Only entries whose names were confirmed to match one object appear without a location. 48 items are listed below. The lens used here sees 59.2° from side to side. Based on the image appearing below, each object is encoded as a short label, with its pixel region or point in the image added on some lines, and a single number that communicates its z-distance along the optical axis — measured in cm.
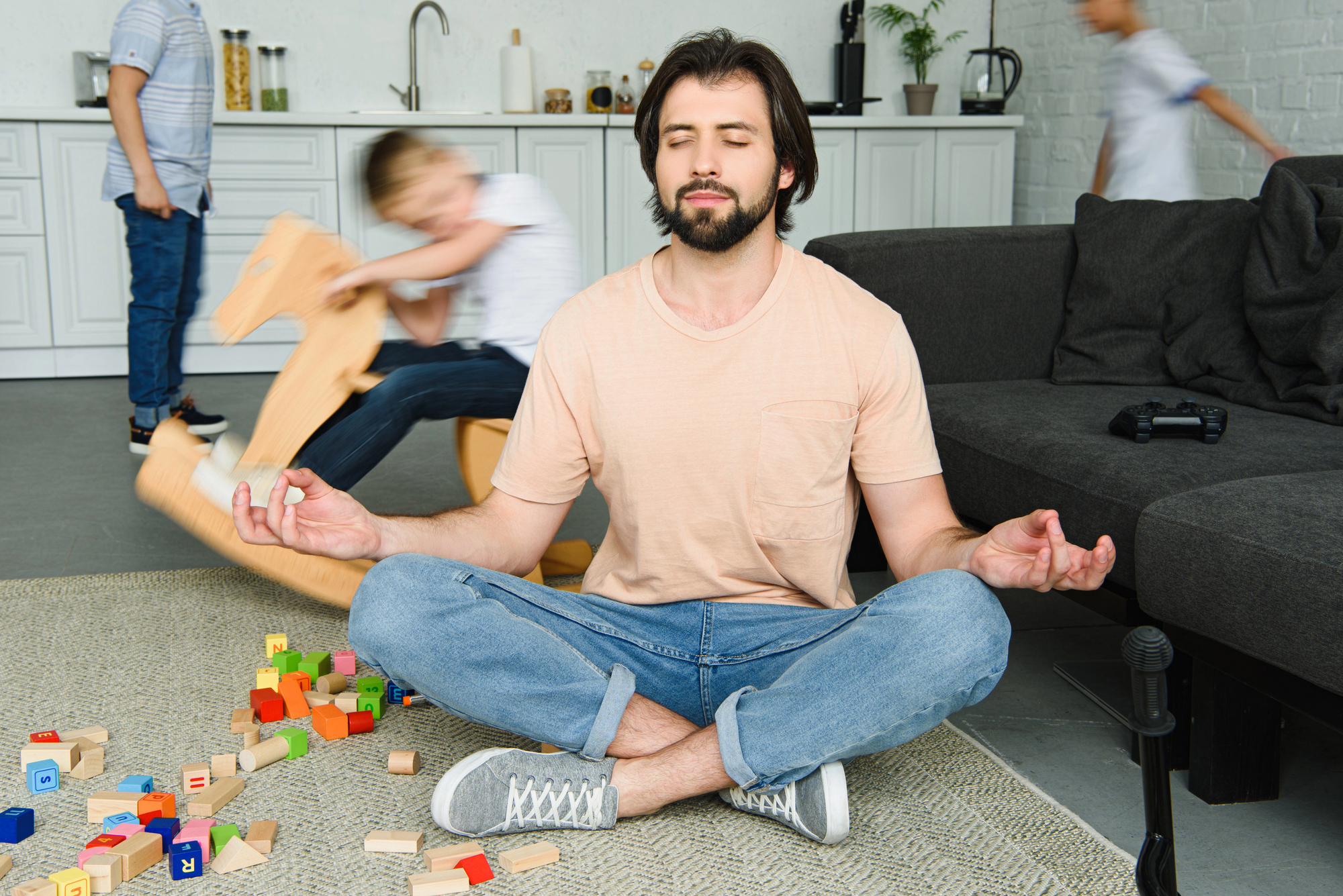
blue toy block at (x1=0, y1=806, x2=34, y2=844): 134
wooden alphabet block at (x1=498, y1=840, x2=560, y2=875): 130
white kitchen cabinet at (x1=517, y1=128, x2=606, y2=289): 490
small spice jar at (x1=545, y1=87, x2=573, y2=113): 518
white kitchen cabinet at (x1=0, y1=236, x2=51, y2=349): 460
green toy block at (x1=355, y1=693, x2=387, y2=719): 171
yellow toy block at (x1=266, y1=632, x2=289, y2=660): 193
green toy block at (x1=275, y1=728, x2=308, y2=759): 159
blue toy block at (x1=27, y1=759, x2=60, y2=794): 147
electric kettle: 523
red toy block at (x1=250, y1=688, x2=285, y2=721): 168
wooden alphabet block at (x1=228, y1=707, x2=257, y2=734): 164
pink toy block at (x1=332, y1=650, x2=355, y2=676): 185
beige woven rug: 129
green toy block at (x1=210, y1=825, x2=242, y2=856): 134
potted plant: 540
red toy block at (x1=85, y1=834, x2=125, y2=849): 131
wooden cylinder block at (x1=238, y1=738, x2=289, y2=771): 154
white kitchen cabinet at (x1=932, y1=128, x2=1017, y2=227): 523
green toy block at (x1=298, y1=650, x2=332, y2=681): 184
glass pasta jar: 491
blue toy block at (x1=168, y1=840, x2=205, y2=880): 127
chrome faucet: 509
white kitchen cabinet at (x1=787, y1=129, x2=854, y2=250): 511
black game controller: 179
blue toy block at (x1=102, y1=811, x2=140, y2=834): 136
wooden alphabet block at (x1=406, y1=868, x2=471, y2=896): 125
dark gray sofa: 133
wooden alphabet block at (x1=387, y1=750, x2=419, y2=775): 153
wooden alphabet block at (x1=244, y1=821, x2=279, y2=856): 133
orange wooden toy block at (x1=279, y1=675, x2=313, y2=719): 171
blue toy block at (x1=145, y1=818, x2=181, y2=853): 134
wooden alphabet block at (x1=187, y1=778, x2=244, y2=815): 141
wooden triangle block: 130
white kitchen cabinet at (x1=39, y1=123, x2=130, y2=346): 456
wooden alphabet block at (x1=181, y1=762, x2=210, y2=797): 147
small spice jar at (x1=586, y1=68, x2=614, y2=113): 515
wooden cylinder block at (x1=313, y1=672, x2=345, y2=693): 179
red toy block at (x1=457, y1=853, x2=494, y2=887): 127
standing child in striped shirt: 316
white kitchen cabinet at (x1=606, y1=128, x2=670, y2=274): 497
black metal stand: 92
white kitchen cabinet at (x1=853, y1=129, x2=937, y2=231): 516
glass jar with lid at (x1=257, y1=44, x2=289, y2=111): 502
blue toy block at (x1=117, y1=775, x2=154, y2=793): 144
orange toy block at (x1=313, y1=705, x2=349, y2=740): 164
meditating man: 130
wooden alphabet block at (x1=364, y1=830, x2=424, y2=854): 134
